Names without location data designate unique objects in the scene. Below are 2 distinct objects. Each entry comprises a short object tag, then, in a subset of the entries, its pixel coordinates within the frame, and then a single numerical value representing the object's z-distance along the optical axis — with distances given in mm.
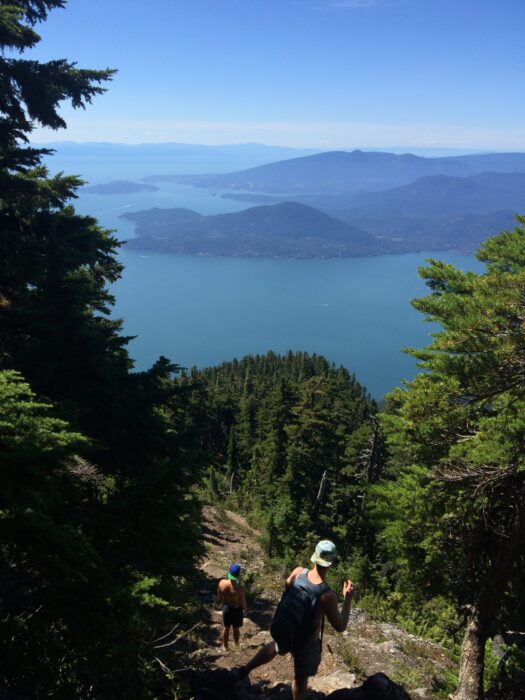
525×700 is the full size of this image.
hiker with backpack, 4695
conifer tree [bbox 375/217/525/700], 5891
